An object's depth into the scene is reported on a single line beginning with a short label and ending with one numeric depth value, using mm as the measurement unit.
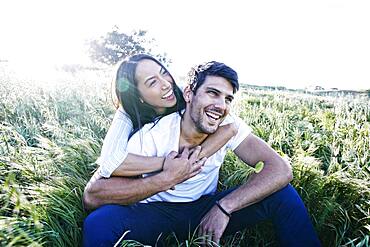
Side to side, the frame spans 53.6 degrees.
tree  30172
